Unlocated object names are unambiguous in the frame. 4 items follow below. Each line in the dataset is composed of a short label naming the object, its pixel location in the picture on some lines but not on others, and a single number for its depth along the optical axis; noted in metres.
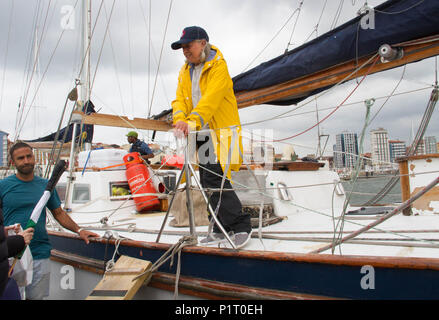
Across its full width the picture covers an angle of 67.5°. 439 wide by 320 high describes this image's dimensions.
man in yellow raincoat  2.55
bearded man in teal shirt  2.51
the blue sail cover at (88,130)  5.58
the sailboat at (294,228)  1.85
